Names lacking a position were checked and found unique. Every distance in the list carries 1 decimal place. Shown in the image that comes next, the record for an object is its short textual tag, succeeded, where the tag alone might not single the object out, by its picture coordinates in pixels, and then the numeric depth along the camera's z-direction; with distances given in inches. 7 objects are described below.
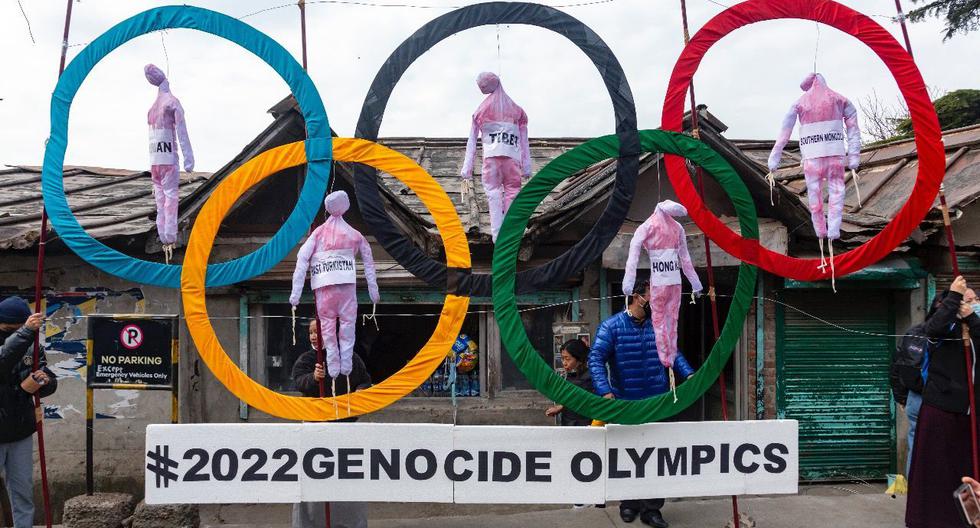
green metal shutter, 323.9
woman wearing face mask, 219.3
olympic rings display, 209.5
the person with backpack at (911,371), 238.7
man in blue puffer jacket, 242.8
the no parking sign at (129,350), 261.9
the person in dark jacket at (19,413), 223.9
